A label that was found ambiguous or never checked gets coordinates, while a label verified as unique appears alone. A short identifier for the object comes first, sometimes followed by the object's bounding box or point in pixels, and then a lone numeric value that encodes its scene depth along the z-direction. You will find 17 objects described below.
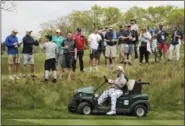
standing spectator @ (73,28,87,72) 20.12
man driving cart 16.34
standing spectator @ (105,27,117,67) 20.97
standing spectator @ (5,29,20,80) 18.20
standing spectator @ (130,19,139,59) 21.61
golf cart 16.78
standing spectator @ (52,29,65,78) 19.33
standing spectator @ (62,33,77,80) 19.55
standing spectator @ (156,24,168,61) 23.09
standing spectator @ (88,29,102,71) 20.53
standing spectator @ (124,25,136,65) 21.17
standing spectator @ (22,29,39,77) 18.53
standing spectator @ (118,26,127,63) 21.12
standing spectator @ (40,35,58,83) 18.34
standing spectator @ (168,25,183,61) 22.97
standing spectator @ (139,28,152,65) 22.12
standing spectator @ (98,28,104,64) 21.01
